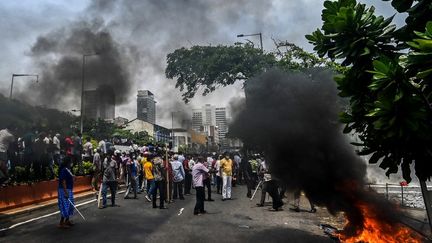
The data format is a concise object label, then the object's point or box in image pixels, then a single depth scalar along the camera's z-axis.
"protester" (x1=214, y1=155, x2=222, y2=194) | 14.79
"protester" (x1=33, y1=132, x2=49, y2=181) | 11.41
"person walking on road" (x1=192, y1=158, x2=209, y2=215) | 9.90
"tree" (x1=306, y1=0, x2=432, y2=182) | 3.35
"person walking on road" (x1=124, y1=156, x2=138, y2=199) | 13.05
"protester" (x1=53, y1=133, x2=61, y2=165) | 13.19
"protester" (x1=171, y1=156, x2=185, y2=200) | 12.49
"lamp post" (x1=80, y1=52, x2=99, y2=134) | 14.81
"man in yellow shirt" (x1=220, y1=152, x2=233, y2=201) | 13.26
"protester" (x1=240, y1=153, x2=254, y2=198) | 14.27
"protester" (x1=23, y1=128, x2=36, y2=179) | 11.18
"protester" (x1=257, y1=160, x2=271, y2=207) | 10.93
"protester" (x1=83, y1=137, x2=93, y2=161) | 15.93
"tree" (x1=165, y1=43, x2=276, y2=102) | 22.25
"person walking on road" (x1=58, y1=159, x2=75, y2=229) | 7.84
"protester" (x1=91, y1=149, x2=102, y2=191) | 13.89
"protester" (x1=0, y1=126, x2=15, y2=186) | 9.09
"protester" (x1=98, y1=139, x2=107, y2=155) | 15.47
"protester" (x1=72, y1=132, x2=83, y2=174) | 14.32
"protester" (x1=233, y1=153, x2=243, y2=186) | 18.44
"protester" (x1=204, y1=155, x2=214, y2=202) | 12.79
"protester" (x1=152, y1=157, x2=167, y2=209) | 10.87
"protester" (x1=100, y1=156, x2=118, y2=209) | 10.73
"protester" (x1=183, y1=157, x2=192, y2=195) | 14.95
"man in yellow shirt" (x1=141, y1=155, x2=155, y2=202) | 11.84
